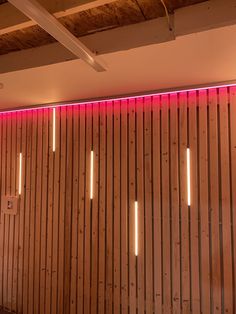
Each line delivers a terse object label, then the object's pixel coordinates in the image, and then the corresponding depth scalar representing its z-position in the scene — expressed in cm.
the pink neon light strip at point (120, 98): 286
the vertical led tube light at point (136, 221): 314
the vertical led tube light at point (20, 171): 396
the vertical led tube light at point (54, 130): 374
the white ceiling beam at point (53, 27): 134
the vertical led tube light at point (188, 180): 294
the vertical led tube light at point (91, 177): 345
